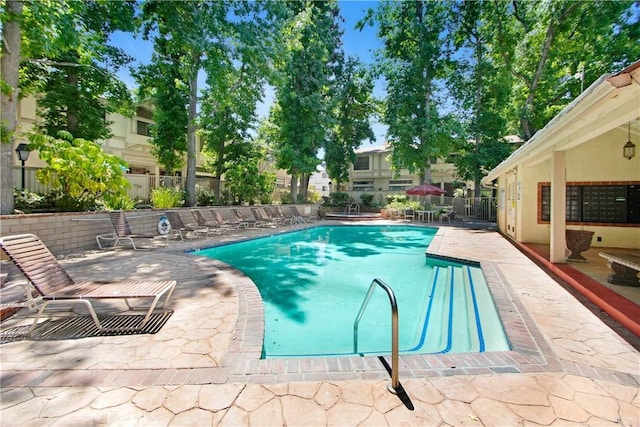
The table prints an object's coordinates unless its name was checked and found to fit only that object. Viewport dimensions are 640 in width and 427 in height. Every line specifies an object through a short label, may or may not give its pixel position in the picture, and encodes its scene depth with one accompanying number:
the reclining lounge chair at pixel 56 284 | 3.39
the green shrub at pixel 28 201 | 8.37
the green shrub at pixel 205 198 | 15.59
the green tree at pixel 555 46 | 14.84
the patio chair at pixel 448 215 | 19.36
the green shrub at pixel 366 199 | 26.31
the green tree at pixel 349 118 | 24.97
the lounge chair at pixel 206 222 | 12.16
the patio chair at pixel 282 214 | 17.32
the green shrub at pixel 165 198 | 12.06
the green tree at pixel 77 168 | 8.16
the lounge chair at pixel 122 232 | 8.54
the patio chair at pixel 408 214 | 20.14
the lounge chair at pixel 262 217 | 15.51
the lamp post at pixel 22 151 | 8.84
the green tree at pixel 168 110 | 13.19
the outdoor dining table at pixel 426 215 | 19.11
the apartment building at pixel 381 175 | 28.48
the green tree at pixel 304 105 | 19.30
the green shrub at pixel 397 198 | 23.12
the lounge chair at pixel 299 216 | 18.66
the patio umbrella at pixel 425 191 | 18.31
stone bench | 4.75
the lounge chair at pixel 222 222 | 12.76
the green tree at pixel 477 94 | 19.61
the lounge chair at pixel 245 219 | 14.34
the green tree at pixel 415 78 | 19.94
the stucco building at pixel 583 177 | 3.87
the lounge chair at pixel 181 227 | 10.90
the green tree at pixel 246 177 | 16.55
